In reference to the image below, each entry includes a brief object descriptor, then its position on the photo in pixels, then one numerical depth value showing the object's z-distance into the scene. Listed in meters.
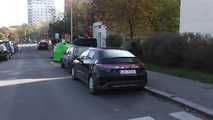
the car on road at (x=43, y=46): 36.86
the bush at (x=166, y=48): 9.44
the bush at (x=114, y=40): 18.04
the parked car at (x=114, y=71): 6.47
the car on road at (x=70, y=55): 10.61
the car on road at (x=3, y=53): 19.36
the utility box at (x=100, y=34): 20.58
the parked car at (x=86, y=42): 15.63
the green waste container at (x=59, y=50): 16.08
